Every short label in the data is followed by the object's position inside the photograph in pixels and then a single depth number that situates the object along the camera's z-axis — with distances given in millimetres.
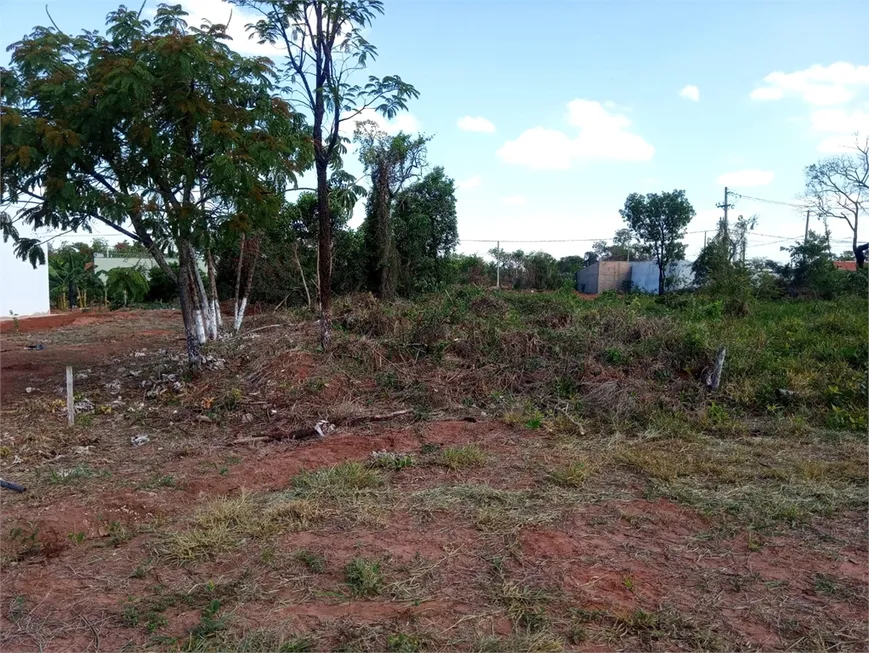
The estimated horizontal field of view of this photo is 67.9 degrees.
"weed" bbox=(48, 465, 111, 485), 5141
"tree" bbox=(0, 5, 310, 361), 7012
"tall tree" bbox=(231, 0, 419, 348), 8055
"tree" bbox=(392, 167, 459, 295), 17625
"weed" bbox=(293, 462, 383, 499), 4754
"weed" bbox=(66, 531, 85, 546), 3991
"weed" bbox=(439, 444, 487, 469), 5461
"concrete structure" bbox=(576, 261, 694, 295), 31250
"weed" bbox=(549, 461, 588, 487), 5000
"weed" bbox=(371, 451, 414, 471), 5422
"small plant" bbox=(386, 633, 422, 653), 2828
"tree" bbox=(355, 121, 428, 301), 17000
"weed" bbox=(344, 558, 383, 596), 3324
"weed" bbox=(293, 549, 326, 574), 3564
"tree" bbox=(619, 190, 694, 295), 28109
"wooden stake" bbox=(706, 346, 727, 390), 7769
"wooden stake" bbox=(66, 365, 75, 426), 6504
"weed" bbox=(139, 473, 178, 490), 4918
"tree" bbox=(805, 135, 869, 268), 28078
